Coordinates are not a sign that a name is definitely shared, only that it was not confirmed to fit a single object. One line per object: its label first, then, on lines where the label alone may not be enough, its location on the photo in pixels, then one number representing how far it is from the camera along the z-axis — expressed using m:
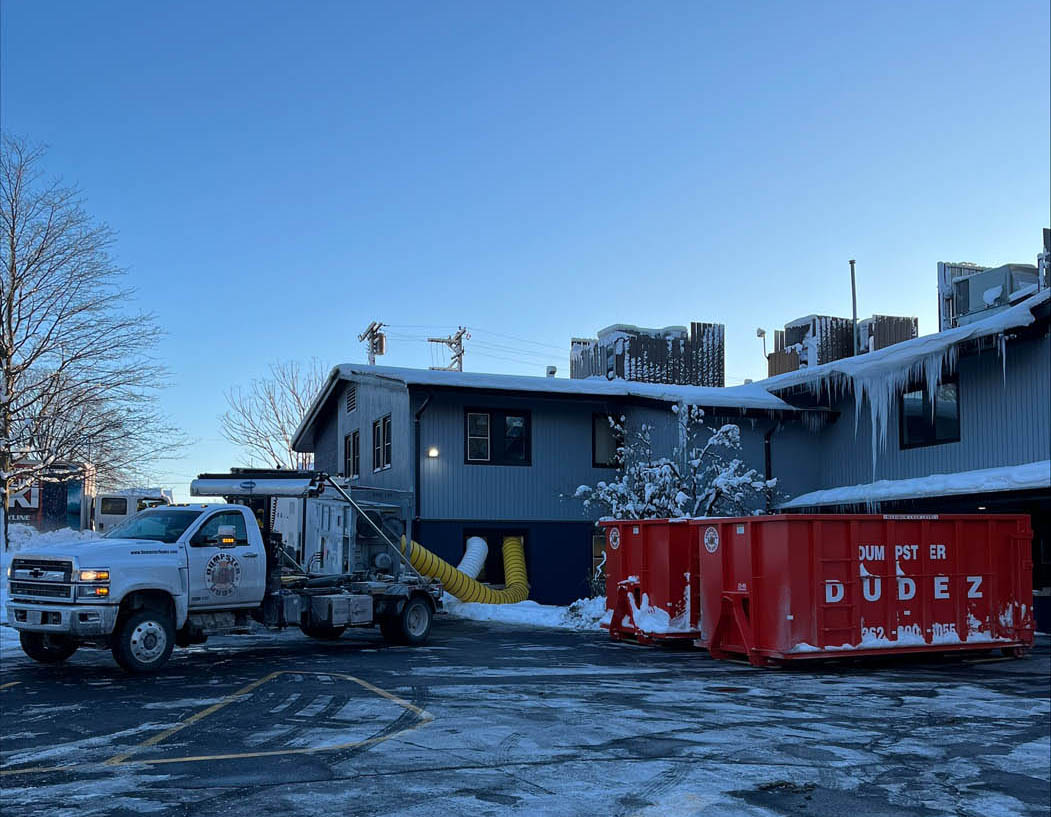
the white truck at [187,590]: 13.51
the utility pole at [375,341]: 53.22
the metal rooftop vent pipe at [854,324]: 37.58
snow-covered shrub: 24.05
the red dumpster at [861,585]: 14.91
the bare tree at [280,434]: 59.69
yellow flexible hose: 23.81
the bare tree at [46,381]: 37.06
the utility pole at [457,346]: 56.12
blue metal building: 23.44
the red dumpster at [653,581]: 17.27
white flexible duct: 25.70
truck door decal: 14.79
